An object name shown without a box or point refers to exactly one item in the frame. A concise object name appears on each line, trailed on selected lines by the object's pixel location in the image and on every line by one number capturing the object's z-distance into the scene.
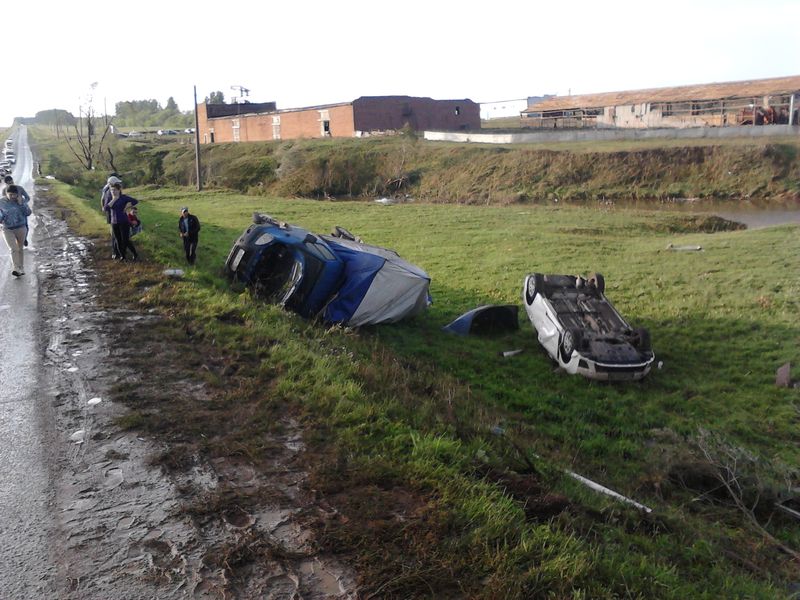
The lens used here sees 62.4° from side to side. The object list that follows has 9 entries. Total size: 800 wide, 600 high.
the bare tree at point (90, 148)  57.54
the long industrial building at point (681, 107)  55.62
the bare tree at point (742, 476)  6.23
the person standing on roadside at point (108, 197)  11.79
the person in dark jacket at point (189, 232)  13.09
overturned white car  10.11
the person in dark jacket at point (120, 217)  11.49
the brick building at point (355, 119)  66.38
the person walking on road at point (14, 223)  10.92
